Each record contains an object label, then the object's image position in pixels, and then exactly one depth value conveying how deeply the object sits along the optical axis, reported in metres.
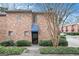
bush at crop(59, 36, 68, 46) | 7.28
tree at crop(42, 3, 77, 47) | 5.48
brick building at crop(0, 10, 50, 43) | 8.01
